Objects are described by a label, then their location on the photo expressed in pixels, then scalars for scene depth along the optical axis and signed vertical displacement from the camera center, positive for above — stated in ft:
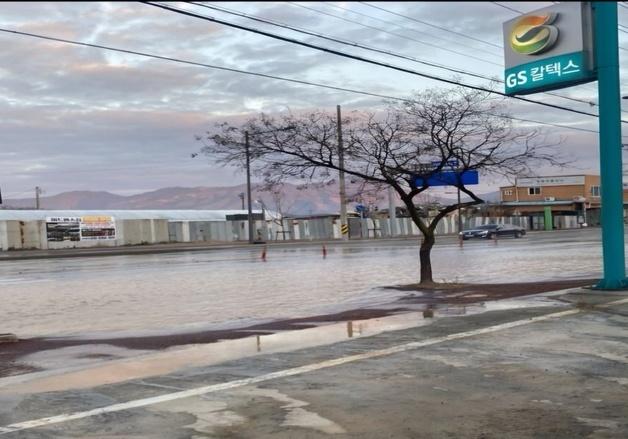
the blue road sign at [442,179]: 55.36 +3.28
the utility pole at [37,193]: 394.52 +25.64
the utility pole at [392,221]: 241.31 -0.20
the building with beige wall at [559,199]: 311.88 +6.98
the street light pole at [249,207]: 188.04 +5.32
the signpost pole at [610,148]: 44.24 +4.24
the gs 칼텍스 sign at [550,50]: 42.96 +10.58
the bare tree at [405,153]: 52.95 +5.75
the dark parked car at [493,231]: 192.49 -4.35
